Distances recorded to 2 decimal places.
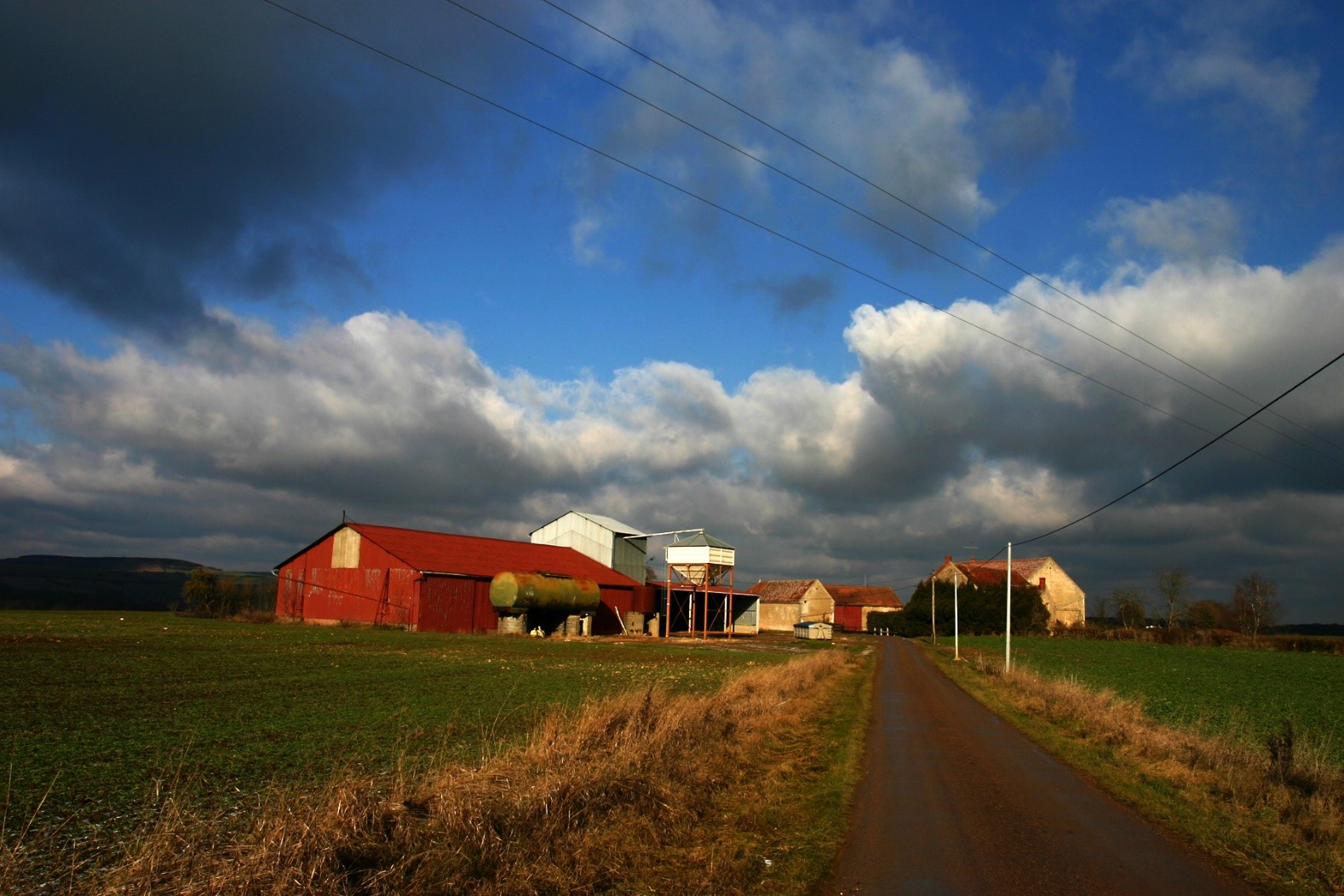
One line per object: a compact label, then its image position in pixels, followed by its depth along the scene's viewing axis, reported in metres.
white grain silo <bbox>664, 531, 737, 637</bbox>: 67.75
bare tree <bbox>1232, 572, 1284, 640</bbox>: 130.38
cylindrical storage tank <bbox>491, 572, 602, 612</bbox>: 56.84
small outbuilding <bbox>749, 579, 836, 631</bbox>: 117.25
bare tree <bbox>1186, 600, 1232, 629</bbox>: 140.12
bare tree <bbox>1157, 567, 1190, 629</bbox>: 135.62
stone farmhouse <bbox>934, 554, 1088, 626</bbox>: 111.19
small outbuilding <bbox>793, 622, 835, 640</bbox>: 81.34
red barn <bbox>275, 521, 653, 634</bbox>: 55.25
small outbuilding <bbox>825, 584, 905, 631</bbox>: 136.25
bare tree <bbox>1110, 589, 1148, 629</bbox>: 135.50
